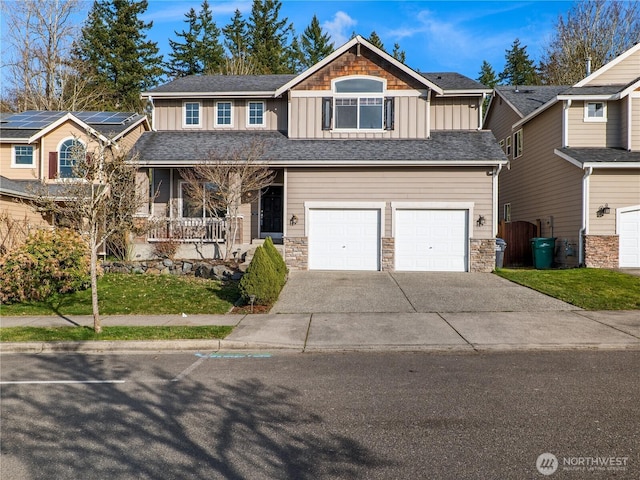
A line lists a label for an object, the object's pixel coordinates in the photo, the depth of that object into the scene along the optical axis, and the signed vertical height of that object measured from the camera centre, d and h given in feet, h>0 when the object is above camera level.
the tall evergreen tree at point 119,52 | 120.47 +48.83
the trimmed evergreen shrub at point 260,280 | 35.47 -4.22
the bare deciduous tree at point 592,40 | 100.22 +44.32
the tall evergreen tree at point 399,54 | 153.25 +60.61
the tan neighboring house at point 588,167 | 52.60 +8.16
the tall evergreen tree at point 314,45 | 143.33 +60.27
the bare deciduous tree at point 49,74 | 103.96 +36.97
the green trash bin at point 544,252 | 57.82 -2.79
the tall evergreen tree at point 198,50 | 136.26 +55.41
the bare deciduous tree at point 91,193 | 27.22 +2.15
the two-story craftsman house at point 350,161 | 52.29 +7.93
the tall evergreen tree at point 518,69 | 148.77 +57.97
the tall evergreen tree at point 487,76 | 158.40 +55.86
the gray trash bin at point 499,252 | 53.93 -2.65
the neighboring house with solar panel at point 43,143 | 63.67 +12.07
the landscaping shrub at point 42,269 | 39.17 -3.82
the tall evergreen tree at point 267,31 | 141.02 +64.63
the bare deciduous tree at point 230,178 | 51.26 +5.88
